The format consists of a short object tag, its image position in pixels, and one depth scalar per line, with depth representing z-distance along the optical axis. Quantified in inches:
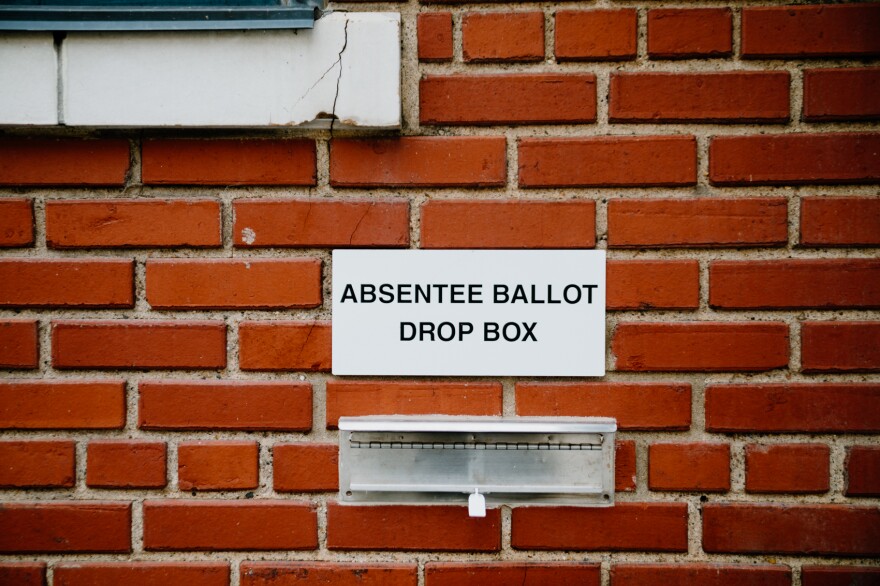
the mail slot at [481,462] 44.1
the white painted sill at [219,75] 42.8
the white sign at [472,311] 44.5
